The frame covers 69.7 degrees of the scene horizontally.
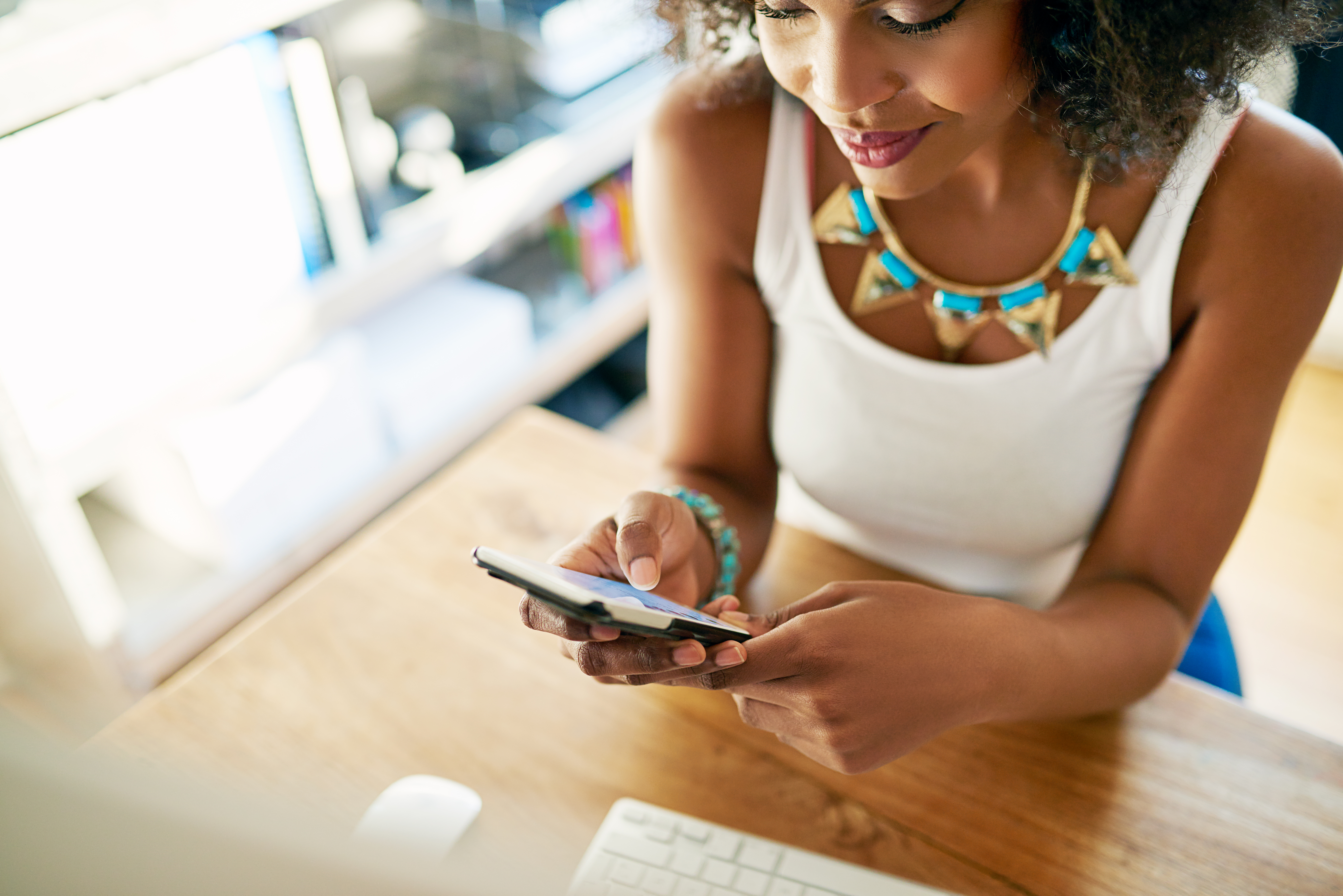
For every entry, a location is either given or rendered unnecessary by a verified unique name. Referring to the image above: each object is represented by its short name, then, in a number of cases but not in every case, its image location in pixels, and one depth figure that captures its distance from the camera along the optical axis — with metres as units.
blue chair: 0.94
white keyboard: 0.61
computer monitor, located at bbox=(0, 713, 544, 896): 0.21
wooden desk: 0.64
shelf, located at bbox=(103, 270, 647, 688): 1.43
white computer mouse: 0.65
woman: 0.60
